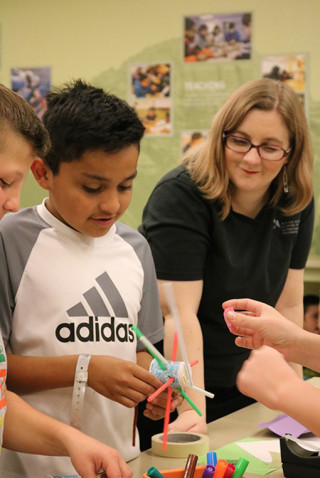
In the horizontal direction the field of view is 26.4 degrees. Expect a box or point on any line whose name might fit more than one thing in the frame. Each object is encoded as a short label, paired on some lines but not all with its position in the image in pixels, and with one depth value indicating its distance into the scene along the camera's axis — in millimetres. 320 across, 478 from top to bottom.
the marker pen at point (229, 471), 1219
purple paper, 1691
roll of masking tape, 1485
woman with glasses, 1976
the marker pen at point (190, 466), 1222
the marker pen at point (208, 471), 1203
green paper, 1455
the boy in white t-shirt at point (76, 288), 1386
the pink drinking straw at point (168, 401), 1159
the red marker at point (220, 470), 1194
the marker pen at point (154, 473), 1171
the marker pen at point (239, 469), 1216
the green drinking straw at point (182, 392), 1253
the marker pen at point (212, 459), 1261
